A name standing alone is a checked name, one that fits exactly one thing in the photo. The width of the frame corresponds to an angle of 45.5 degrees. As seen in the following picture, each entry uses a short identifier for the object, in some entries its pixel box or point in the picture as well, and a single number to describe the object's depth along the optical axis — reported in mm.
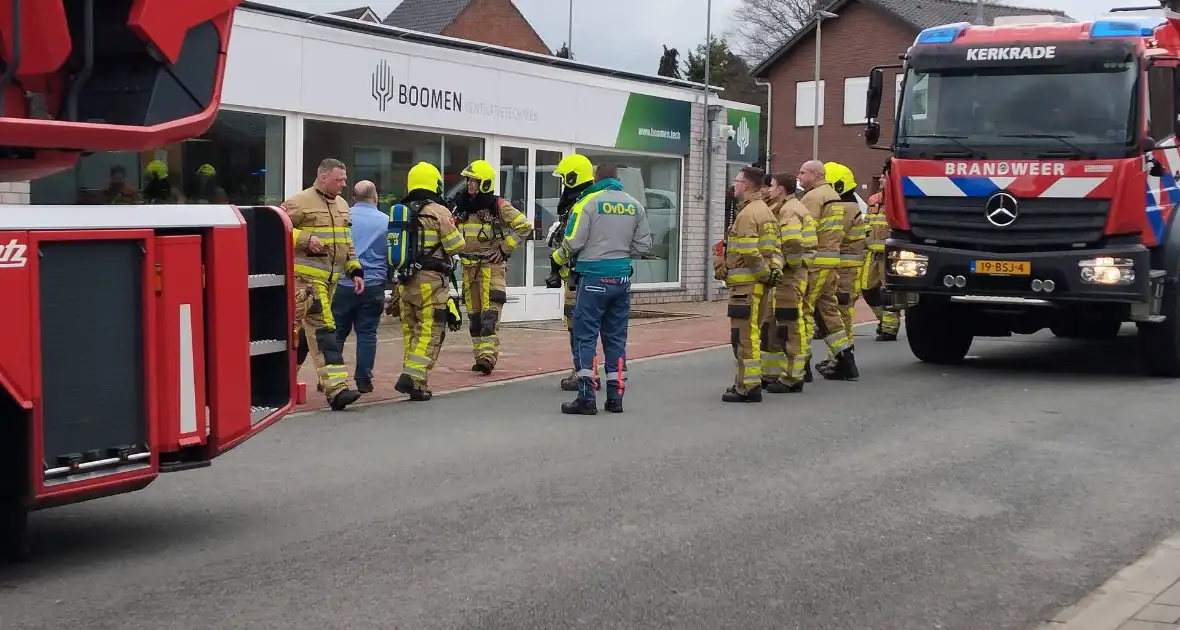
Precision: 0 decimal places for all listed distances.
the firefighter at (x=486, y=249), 12969
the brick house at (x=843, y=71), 52844
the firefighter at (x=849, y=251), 13219
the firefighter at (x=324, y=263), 10578
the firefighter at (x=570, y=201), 11609
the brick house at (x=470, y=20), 53375
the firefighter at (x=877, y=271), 16219
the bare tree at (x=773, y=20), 71438
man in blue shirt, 11539
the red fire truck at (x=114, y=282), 5598
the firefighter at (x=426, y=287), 11422
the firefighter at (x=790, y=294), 11547
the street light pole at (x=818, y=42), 42328
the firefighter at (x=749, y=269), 11070
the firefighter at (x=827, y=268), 12570
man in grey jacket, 10570
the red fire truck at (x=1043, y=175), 12148
